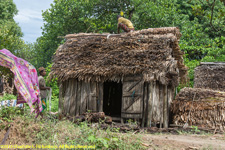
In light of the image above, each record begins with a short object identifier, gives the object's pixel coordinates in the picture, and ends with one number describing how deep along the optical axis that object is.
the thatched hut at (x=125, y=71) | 8.98
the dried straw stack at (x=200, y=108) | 8.79
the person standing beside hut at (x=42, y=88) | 8.41
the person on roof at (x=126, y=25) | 11.81
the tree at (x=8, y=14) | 26.16
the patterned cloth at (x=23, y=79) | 6.58
